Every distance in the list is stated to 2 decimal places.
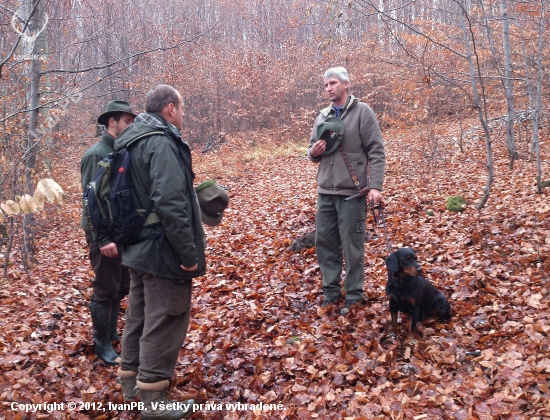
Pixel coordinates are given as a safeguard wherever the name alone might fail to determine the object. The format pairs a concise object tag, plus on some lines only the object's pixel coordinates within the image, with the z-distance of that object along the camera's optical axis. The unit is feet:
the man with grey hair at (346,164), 14.97
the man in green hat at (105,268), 12.82
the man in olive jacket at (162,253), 9.62
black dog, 13.34
